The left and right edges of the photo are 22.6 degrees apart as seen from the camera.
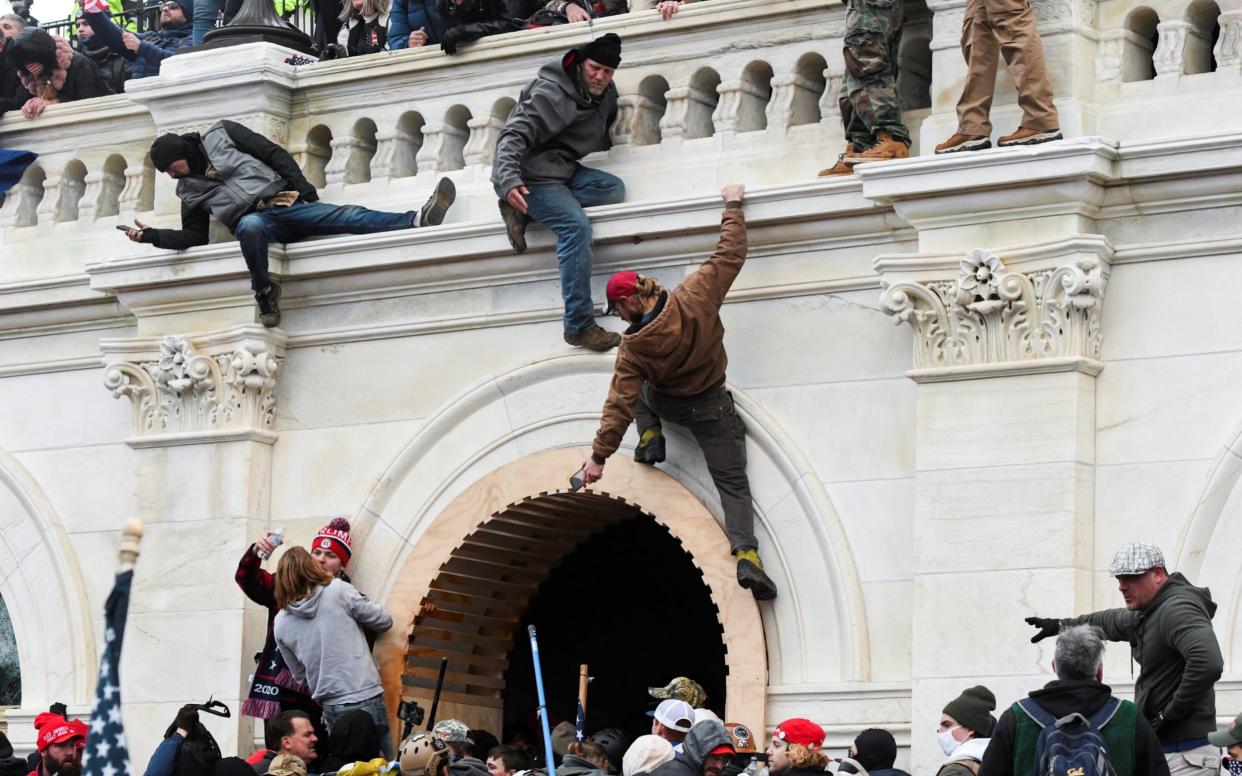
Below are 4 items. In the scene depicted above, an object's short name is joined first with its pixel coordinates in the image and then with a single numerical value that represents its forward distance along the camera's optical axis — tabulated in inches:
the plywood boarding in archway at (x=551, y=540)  651.5
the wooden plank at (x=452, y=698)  704.4
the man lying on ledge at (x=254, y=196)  715.4
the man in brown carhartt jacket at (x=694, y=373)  639.1
